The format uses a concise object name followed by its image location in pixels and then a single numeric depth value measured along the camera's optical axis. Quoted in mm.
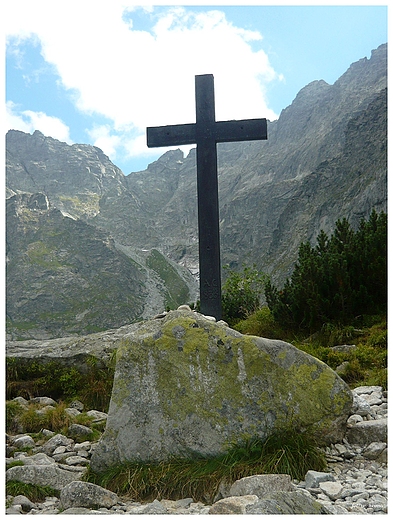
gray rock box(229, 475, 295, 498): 3683
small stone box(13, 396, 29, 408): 7574
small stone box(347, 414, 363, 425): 5301
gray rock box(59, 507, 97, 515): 3790
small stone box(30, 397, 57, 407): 7733
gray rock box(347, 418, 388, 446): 4949
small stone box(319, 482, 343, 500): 3793
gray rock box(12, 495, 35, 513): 4262
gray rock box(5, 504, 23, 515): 4074
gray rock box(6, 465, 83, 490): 4711
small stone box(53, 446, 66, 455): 5766
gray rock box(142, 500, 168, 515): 3601
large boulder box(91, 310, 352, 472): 4754
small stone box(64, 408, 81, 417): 7129
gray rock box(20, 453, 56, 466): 5165
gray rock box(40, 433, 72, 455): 5888
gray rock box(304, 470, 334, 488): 4016
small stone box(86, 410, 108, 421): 6986
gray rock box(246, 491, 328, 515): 3088
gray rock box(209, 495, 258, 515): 3227
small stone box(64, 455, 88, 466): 5402
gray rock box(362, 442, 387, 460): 4664
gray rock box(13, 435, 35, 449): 5992
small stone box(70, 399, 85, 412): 7746
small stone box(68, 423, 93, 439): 6309
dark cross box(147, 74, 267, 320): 10031
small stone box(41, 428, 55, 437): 6473
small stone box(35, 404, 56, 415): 7086
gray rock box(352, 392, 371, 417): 5535
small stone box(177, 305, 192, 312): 5909
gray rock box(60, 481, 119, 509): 4004
